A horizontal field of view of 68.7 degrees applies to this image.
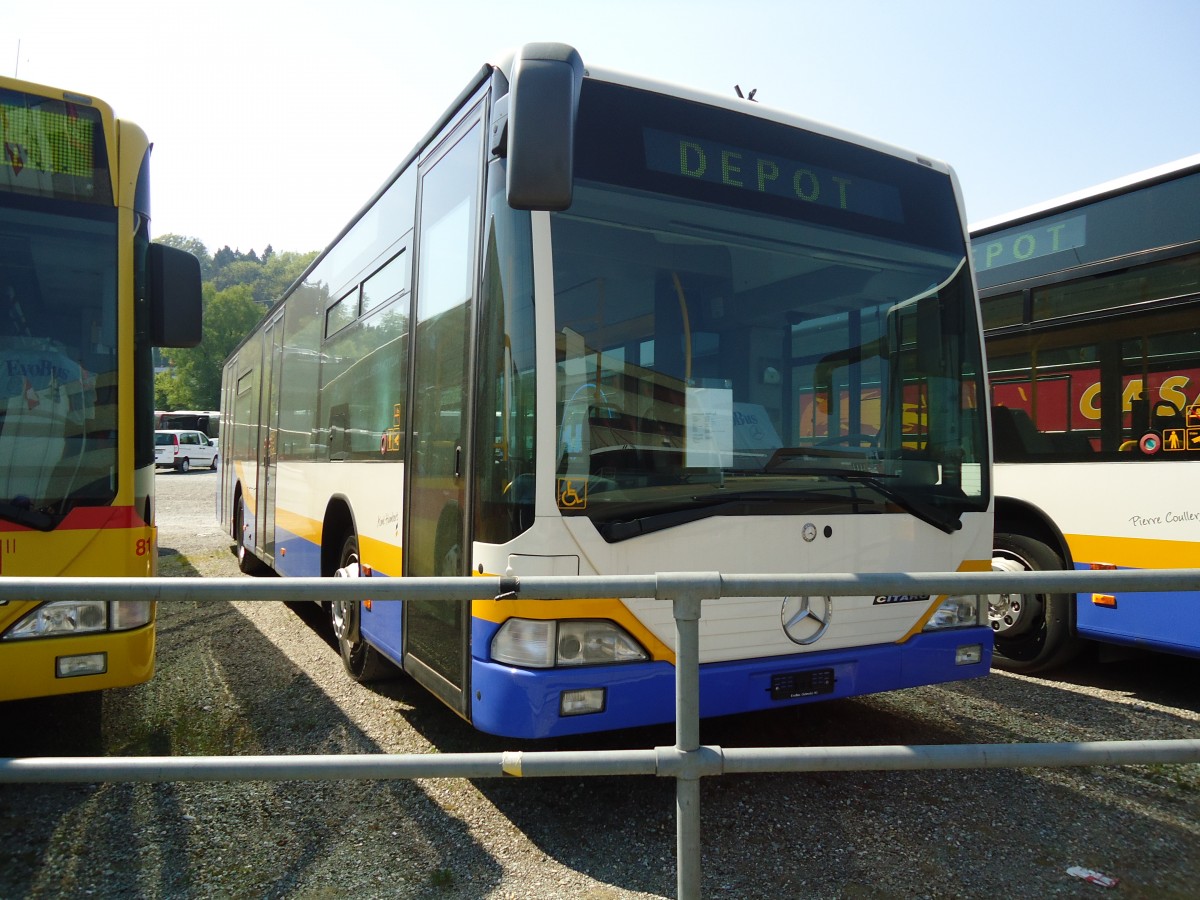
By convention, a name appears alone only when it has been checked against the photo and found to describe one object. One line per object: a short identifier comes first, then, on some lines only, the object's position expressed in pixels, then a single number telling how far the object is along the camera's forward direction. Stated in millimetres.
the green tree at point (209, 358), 68812
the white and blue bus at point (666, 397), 3379
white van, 38562
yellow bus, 3842
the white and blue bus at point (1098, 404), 5215
